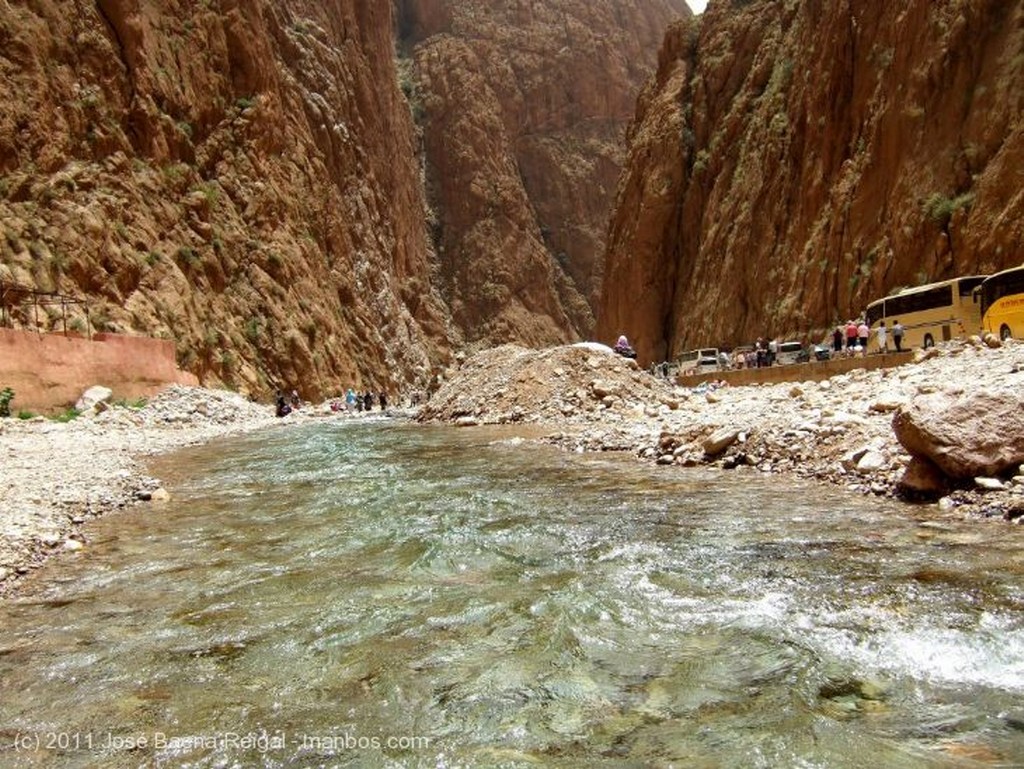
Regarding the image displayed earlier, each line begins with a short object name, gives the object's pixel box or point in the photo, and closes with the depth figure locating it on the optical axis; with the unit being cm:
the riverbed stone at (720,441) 1094
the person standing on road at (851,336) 2622
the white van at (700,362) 3444
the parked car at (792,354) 3028
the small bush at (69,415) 2004
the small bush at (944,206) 2494
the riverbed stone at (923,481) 739
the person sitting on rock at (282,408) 3038
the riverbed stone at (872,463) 844
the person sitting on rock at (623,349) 2794
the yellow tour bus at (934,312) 2014
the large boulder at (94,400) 2144
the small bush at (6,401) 1902
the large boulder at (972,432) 701
